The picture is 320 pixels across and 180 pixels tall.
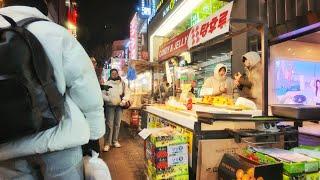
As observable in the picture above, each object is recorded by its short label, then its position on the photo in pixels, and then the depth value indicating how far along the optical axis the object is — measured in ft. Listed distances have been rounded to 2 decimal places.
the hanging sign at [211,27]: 13.29
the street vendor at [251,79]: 19.34
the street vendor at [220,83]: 22.99
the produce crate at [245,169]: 8.91
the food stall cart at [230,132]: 11.03
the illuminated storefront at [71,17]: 57.59
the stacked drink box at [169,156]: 11.58
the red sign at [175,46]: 19.32
